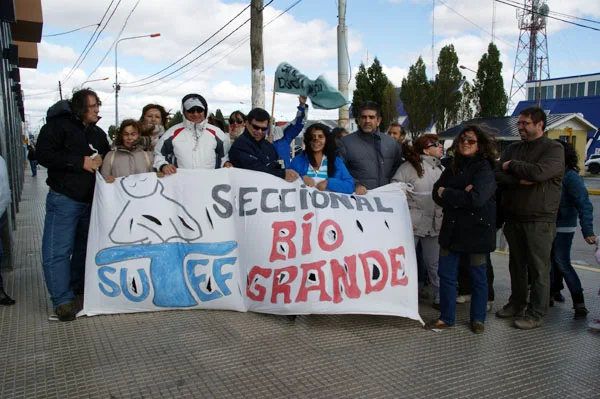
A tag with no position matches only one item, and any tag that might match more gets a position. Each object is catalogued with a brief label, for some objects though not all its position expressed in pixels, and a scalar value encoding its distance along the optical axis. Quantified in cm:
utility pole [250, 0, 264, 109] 1007
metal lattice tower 5531
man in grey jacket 502
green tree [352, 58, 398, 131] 4344
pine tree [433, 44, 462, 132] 3675
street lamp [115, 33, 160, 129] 4078
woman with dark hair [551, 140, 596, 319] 471
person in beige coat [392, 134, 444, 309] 484
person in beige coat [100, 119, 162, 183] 464
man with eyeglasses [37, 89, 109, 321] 430
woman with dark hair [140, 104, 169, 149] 593
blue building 4066
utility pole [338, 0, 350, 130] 1039
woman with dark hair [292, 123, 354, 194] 464
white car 3262
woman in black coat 411
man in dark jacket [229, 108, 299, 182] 458
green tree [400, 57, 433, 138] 3684
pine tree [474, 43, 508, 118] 4106
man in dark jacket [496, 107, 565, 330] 426
